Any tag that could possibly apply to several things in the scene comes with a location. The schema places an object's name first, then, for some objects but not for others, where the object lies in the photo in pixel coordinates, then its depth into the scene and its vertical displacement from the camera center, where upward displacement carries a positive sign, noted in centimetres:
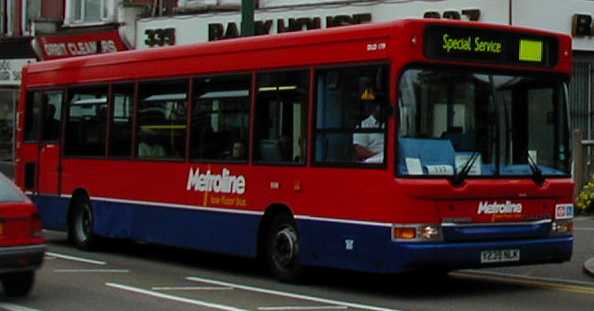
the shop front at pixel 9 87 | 3219 +161
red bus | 1094 +0
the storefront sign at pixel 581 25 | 2041 +244
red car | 1044 -99
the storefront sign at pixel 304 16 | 2016 +271
